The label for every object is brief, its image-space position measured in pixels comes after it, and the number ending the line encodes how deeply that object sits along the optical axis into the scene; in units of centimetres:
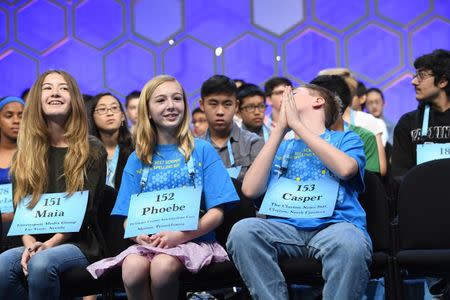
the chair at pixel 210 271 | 524
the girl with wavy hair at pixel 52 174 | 543
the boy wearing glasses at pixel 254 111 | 909
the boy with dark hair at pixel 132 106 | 1001
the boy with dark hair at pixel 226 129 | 757
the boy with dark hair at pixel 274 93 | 980
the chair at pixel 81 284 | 543
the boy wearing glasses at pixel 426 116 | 705
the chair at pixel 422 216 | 523
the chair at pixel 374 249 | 503
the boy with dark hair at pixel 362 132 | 722
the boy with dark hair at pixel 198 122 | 1102
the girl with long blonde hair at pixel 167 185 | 508
